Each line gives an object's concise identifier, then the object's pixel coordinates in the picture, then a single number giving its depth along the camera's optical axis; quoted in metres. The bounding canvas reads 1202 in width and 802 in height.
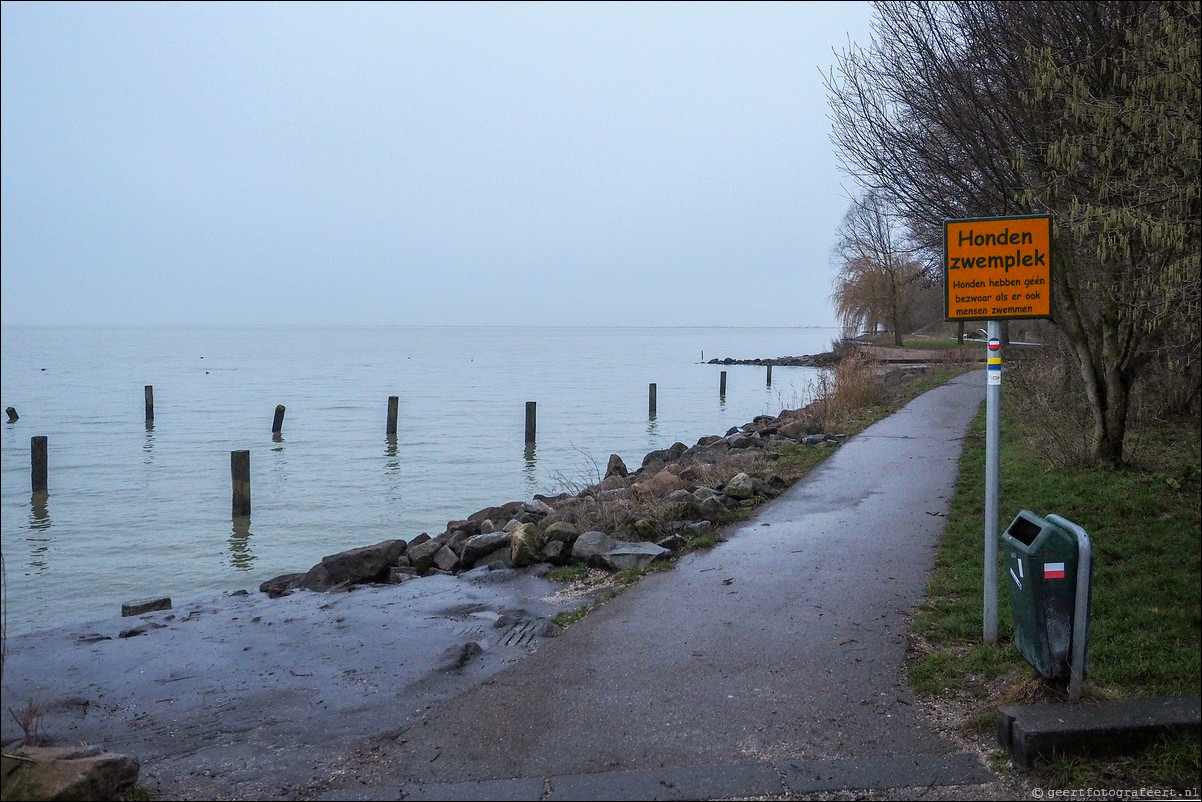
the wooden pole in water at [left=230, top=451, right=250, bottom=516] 18.02
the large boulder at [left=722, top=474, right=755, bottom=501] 12.12
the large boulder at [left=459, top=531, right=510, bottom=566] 10.91
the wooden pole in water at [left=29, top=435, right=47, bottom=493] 19.84
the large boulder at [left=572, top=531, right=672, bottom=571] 9.04
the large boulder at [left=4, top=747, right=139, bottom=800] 4.07
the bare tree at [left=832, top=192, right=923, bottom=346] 57.59
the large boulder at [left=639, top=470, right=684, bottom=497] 12.42
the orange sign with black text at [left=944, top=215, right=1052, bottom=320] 5.79
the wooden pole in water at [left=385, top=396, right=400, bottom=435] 30.30
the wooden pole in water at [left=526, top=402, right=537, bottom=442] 28.48
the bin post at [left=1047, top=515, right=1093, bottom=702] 4.77
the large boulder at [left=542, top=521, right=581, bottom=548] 9.82
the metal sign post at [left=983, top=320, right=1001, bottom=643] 6.02
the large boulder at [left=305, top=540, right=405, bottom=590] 11.03
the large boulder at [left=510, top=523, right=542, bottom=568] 9.75
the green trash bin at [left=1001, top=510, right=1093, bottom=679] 4.85
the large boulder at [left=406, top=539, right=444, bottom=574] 11.22
